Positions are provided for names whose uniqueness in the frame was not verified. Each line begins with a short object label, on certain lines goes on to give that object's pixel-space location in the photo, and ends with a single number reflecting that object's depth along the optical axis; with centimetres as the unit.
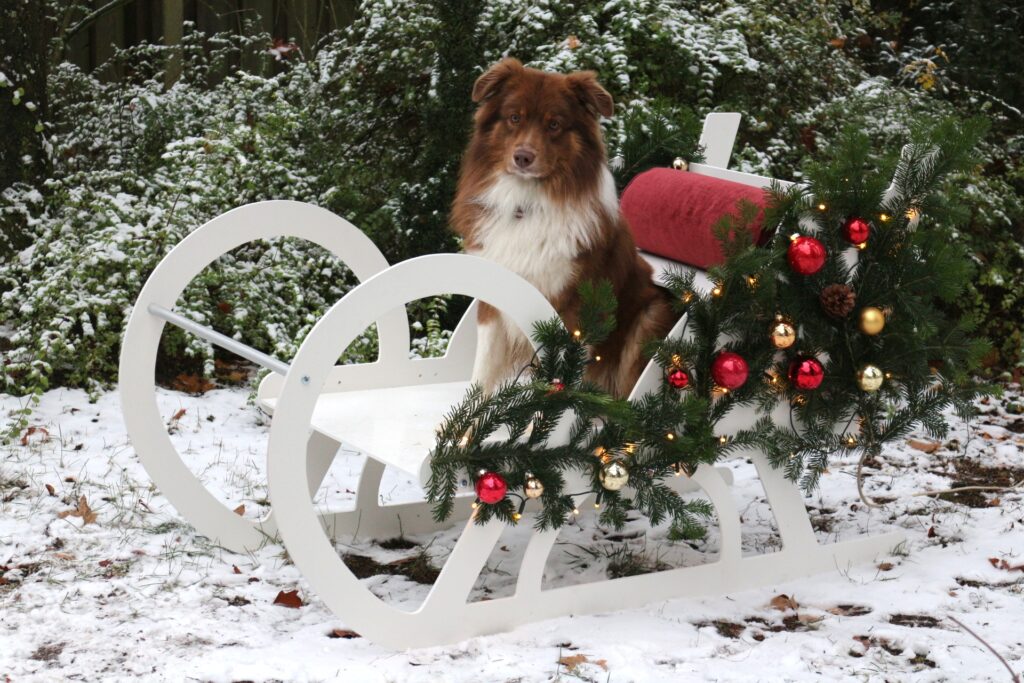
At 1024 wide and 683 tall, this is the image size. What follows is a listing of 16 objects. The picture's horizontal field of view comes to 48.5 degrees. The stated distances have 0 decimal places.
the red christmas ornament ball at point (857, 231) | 296
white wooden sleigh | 252
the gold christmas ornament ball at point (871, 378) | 295
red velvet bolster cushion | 325
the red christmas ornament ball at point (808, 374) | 293
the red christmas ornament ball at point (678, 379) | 288
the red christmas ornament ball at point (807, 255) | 288
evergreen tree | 271
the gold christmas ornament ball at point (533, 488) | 269
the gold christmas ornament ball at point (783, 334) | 289
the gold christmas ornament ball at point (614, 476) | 275
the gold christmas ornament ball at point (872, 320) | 295
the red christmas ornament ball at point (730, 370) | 286
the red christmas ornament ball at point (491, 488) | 263
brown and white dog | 289
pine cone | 294
